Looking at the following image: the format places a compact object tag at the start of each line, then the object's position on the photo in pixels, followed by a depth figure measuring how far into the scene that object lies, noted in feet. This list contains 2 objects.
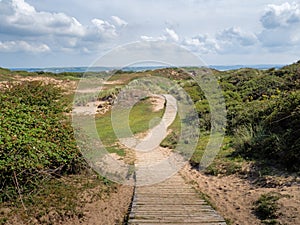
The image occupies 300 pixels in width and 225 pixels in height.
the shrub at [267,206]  19.20
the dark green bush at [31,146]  21.06
